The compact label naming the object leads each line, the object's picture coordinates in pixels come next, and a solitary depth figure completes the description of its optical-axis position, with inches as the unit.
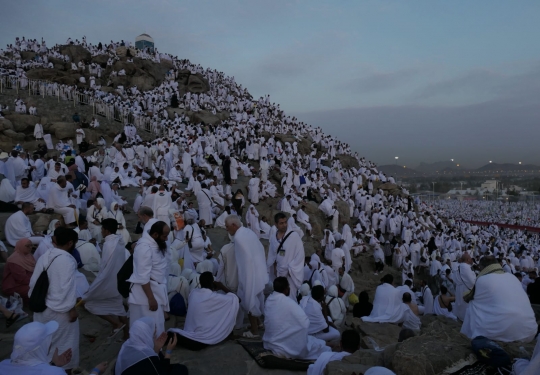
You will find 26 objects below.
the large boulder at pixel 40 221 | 283.9
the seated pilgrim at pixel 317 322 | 184.4
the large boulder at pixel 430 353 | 103.7
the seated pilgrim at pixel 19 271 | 179.9
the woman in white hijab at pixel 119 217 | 266.8
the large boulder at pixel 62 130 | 682.8
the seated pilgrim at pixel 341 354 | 115.6
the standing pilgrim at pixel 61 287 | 126.2
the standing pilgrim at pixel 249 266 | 167.0
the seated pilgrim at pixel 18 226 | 242.5
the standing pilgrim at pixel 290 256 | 185.2
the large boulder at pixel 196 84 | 1219.2
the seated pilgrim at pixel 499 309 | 128.6
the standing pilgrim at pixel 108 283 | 160.2
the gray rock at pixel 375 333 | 184.4
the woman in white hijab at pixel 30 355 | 86.8
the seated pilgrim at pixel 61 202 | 296.0
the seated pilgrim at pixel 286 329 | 146.6
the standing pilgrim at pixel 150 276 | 137.5
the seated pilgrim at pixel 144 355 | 101.9
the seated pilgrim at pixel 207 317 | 152.6
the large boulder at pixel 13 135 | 636.1
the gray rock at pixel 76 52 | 1178.8
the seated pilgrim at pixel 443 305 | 259.2
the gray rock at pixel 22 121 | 673.6
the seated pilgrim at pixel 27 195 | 305.8
